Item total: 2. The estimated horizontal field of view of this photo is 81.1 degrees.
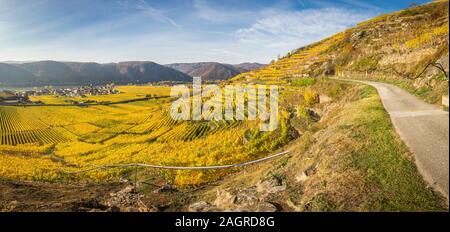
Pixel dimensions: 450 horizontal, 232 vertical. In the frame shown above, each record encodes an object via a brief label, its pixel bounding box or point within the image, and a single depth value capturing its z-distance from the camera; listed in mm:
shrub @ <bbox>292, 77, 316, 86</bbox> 31891
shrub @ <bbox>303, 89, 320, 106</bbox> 26931
